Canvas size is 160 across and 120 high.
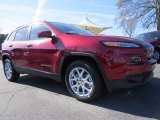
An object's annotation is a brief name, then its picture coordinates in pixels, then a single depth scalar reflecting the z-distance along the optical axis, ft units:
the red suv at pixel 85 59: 6.87
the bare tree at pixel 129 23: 48.57
